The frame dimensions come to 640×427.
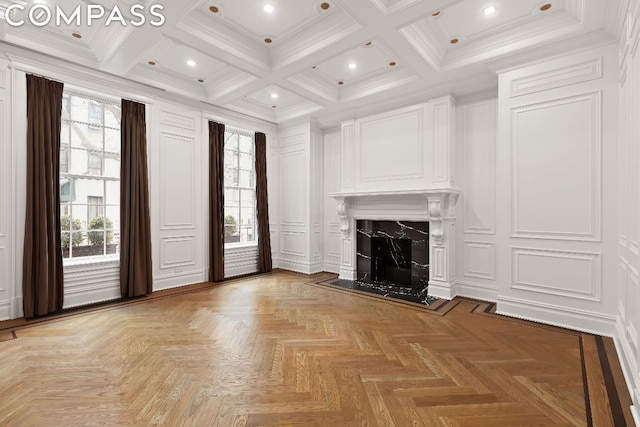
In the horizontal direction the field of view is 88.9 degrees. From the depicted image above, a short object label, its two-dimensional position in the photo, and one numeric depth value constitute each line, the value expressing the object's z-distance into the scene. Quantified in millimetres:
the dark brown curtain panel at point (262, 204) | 6195
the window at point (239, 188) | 6012
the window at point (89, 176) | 4172
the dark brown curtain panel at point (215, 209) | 5426
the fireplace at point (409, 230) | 4574
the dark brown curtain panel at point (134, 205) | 4438
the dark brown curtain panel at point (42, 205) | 3607
